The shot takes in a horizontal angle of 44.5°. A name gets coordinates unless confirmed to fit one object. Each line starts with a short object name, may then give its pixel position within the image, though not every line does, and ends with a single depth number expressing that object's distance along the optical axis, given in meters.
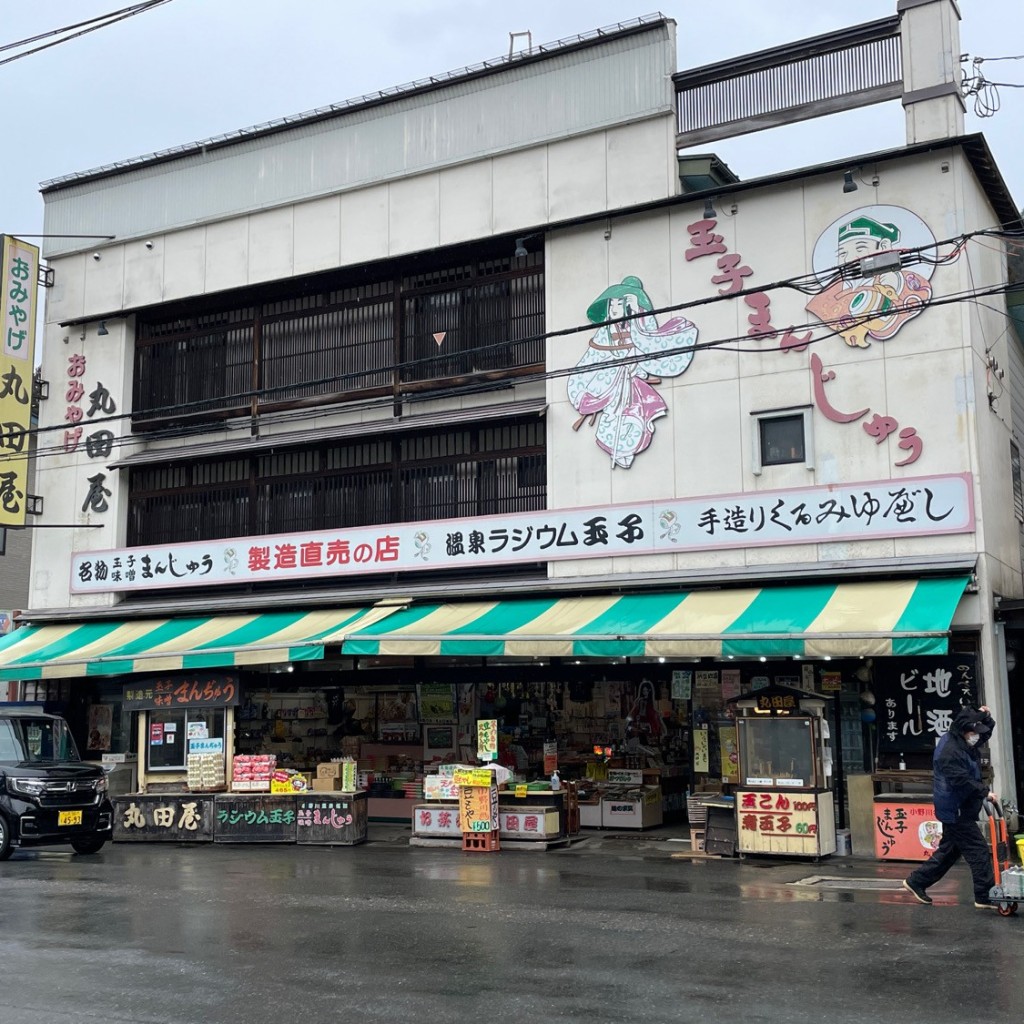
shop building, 17.59
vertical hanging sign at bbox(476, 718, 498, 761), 18.48
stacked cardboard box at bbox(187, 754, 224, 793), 20.17
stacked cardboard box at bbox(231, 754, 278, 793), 19.80
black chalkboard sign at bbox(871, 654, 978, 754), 17.02
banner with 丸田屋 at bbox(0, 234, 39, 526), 23.47
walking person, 11.99
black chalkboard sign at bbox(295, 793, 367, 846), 19.20
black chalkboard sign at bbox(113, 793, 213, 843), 19.97
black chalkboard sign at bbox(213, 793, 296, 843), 19.45
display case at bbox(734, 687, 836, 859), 16.20
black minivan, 17.56
